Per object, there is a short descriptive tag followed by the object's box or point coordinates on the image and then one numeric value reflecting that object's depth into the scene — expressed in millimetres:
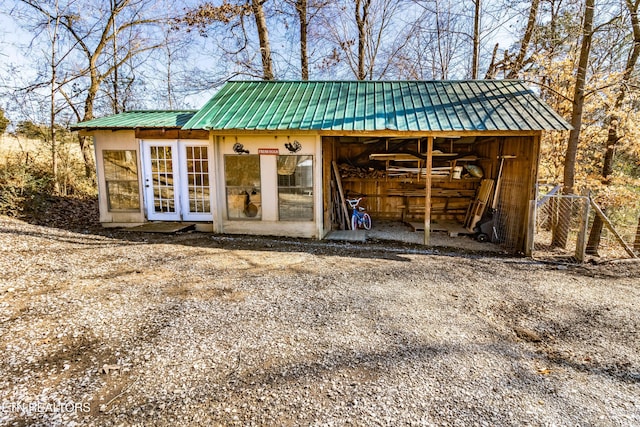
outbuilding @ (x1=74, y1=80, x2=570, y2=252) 6859
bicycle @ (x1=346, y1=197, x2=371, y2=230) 8648
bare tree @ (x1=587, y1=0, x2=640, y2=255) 8555
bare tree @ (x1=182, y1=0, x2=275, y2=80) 12844
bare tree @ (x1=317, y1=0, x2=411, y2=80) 14547
